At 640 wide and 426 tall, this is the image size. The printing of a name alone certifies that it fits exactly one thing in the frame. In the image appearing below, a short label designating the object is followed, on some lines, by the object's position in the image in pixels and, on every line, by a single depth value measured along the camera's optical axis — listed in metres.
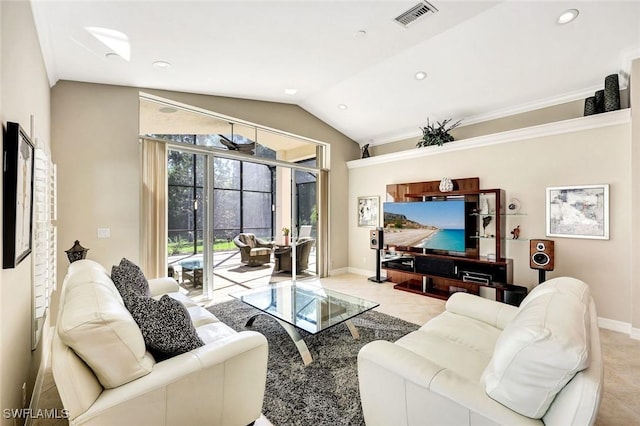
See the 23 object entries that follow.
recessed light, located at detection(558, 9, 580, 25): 2.67
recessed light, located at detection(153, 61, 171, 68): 2.96
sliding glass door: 4.11
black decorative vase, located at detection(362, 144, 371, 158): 6.02
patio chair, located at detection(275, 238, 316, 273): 5.64
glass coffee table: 2.54
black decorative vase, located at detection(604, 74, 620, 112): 3.21
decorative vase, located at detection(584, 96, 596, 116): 3.40
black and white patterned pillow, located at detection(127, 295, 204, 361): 1.48
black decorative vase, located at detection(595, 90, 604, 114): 3.39
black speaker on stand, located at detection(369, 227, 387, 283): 5.27
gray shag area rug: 1.87
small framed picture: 5.76
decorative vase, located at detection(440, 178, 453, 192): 4.59
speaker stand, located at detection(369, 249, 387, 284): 5.31
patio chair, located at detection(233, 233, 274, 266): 5.76
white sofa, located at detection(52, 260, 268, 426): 1.15
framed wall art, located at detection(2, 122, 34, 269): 1.36
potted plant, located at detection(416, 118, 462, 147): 4.68
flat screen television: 4.31
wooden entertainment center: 4.00
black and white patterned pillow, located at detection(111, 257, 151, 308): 2.00
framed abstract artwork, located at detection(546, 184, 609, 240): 3.33
